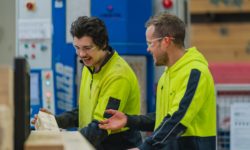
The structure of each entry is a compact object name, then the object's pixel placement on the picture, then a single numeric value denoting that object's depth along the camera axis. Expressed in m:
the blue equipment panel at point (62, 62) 7.71
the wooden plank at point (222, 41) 9.02
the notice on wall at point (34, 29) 7.79
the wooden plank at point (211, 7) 8.88
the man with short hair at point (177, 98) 4.77
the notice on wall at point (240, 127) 6.48
